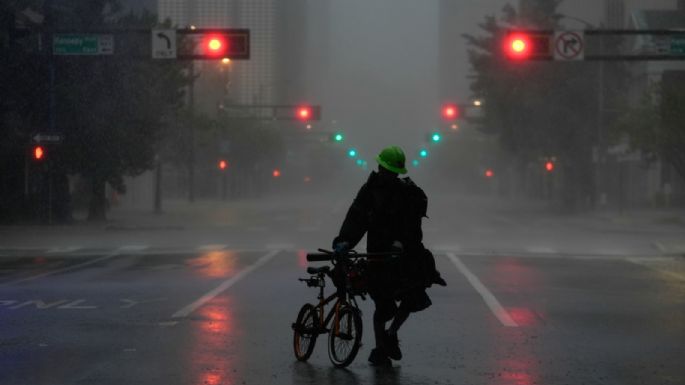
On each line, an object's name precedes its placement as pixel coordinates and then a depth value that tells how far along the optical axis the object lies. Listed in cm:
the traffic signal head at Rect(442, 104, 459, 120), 6166
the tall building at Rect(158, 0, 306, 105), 11144
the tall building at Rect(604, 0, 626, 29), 9900
